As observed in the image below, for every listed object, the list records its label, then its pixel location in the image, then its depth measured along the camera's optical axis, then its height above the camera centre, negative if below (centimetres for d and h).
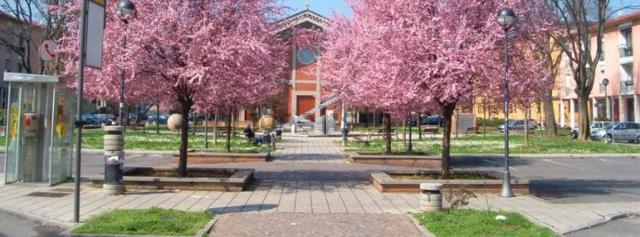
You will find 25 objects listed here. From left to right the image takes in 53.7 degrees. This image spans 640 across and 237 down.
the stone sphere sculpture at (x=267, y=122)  4625 +106
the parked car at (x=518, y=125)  6000 +129
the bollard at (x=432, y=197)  1001 -95
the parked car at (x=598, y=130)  4485 +67
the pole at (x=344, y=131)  3352 +32
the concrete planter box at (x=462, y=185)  1309 -98
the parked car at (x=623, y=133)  4306 +41
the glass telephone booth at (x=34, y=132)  1377 +6
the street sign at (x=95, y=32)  977 +161
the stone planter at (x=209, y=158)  2075 -73
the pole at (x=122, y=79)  1215 +108
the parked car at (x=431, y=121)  6661 +178
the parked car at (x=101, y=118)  6643 +179
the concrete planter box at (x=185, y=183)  1289 -96
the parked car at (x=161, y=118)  8278 +227
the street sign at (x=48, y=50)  1471 +199
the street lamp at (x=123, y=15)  1145 +225
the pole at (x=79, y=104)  916 +45
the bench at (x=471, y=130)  5170 +65
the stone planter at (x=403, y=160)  2080 -76
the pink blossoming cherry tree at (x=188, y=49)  1204 +168
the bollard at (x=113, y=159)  1208 -46
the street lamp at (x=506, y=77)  1186 +122
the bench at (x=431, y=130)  4859 +58
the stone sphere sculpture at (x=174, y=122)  4859 +106
